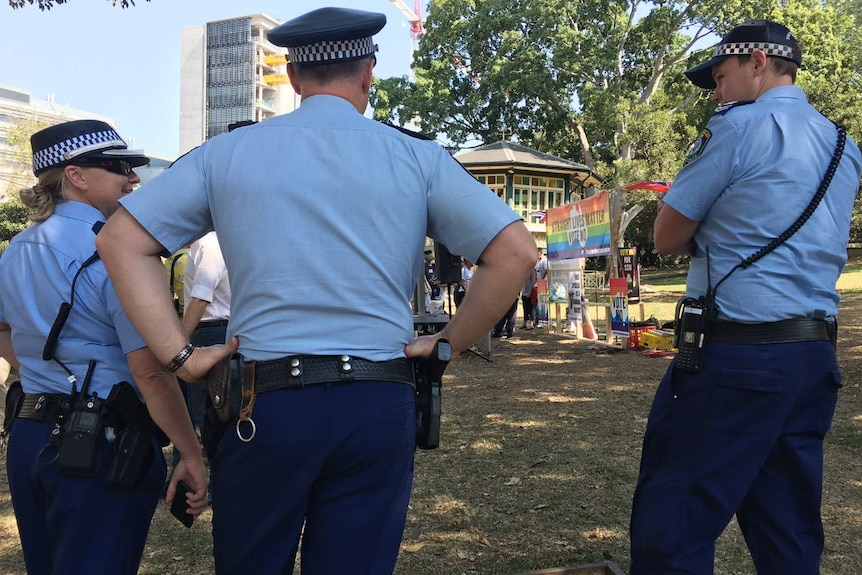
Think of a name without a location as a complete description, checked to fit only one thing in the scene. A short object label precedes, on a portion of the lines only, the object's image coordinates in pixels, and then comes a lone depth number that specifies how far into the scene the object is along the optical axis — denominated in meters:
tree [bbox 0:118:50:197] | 29.20
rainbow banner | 11.58
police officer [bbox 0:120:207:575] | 1.86
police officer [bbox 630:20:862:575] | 2.17
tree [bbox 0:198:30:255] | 31.80
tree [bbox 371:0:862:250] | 23.97
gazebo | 24.28
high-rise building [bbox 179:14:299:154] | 116.31
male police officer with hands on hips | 1.54
